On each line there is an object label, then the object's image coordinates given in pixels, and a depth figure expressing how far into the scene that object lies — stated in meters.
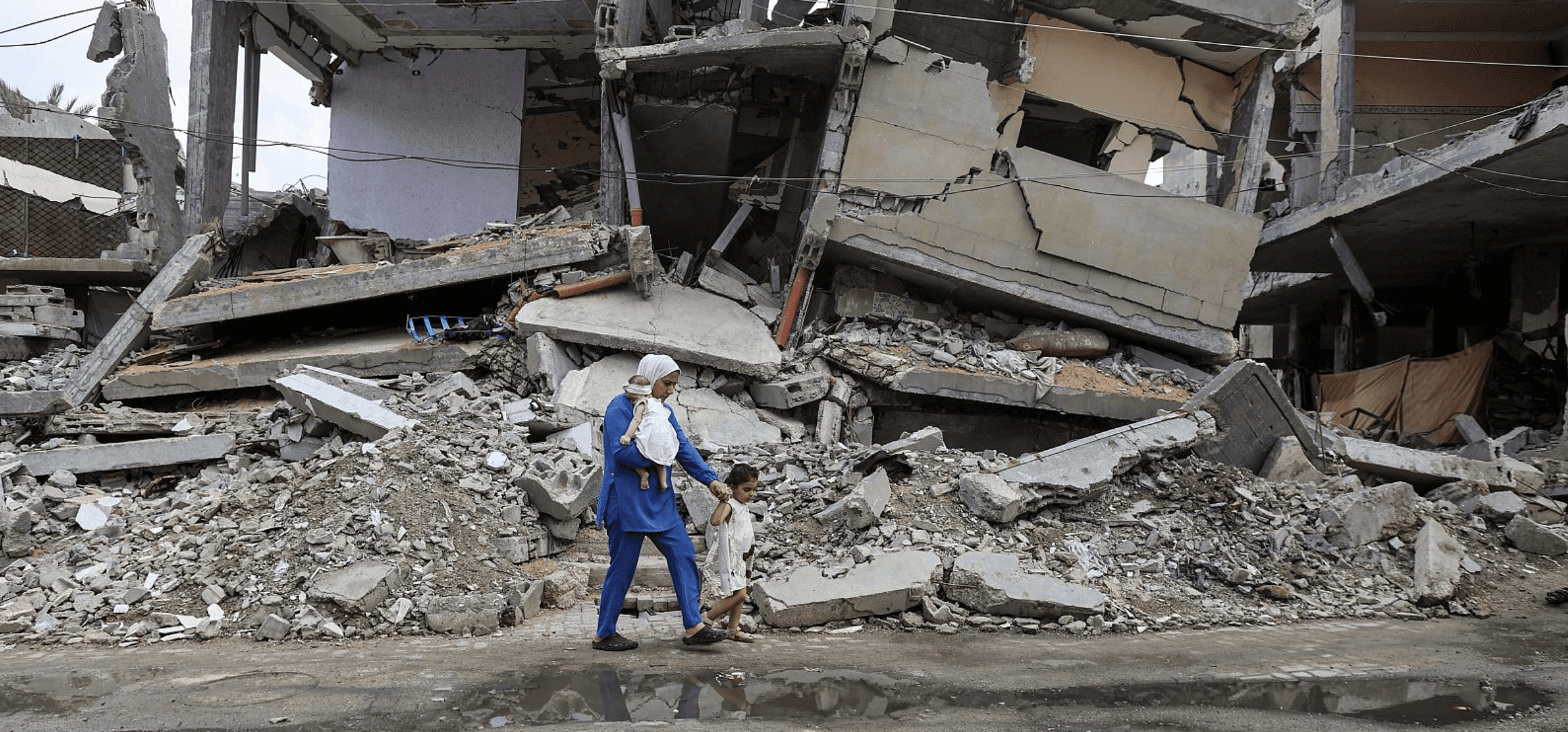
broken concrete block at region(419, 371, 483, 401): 8.25
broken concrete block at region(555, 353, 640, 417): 8.65
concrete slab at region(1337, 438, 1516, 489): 8.23
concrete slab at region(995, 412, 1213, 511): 6.62
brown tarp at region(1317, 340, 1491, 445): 12.99
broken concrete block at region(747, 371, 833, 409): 9.84
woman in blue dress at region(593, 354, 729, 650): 4.39
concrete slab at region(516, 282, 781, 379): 9.32
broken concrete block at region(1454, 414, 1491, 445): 11.48
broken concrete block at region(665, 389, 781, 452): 9.06
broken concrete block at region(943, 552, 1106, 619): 5.30
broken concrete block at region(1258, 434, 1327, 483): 7.82
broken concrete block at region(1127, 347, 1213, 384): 12.15
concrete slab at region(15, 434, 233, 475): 7.75
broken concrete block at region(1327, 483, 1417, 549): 6.56
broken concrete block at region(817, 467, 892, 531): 6.07
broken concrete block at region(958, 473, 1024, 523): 6.24
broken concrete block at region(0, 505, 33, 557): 6.06
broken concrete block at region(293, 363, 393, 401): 8.07
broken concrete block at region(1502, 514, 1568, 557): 6.76
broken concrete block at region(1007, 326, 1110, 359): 11.72
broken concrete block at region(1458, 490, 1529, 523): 7.16
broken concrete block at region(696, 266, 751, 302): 11.33
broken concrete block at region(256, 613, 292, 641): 4.73
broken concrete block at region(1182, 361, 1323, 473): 7.77
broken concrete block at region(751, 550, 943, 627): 5.05
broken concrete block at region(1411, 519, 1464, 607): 6.00
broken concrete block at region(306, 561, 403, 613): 4.90
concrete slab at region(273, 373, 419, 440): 7.10
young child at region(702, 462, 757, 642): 4.58
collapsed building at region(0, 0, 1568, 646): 5.66
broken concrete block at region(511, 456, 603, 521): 6.13
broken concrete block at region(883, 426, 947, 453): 7.13
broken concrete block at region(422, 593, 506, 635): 4.91
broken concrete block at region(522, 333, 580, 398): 8.91
